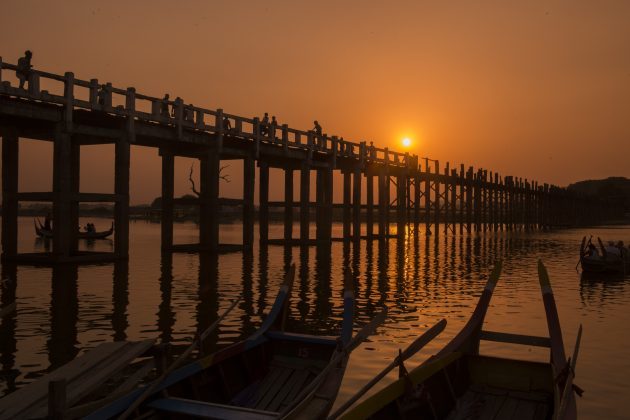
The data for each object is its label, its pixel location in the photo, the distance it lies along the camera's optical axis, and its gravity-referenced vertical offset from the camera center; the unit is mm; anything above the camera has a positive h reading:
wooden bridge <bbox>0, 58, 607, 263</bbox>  21469 +3226
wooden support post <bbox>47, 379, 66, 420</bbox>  5290 -1457
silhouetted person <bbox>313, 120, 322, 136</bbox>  37656 +5663
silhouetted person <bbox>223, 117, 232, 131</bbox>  28823 +4486
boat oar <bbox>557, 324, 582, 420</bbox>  5379 -1475
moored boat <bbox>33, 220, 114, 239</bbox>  43759 -787
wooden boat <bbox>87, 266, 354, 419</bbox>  5586 -1611
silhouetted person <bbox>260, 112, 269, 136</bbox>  30844 +4788
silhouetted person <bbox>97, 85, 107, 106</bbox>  22469 +4494
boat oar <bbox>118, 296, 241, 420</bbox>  5189 -1482
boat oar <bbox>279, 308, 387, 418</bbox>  5526 -1349
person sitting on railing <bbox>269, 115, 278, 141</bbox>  31328 +4638
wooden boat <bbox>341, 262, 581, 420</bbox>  6105 -1674
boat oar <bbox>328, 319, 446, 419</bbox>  5291 -1242
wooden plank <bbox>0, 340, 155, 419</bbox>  5691 -1555
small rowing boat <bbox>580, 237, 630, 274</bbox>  22719 -1168
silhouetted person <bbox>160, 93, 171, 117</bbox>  25219 +4684
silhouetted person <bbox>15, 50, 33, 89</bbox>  19906 +4671
